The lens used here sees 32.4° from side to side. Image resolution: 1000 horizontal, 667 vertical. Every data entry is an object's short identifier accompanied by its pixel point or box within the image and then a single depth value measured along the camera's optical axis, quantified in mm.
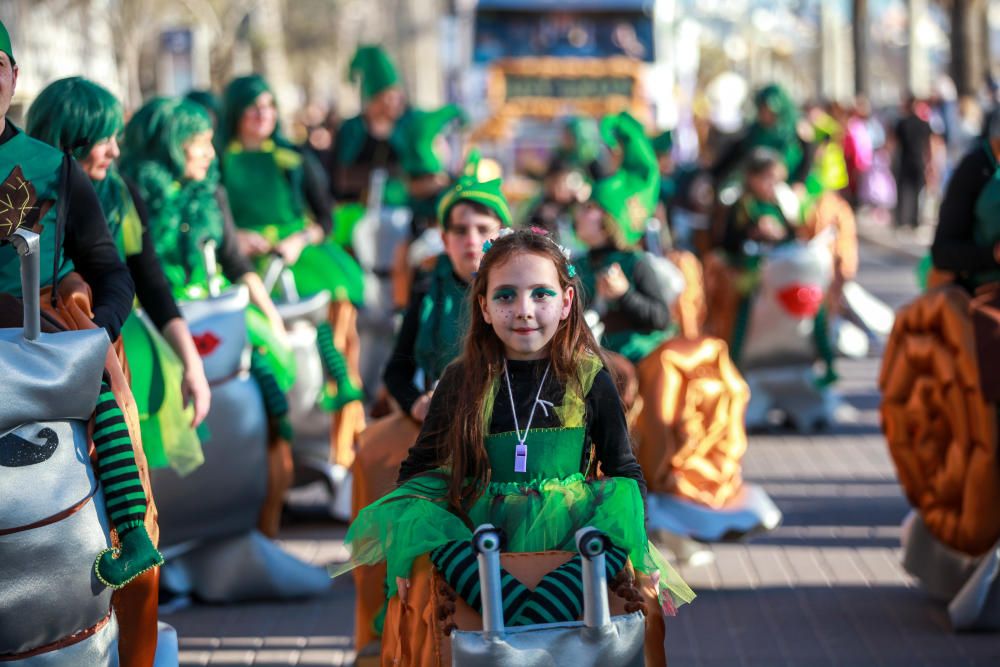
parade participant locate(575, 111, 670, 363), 6914
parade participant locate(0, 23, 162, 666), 4043
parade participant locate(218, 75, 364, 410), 8289
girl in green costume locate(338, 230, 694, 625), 4004
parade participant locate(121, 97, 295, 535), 6570
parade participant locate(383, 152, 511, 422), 5367
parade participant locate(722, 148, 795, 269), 10391
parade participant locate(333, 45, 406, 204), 10945
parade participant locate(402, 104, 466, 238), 10195
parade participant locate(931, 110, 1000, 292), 6043
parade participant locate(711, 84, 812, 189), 11938
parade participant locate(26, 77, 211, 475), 5012
